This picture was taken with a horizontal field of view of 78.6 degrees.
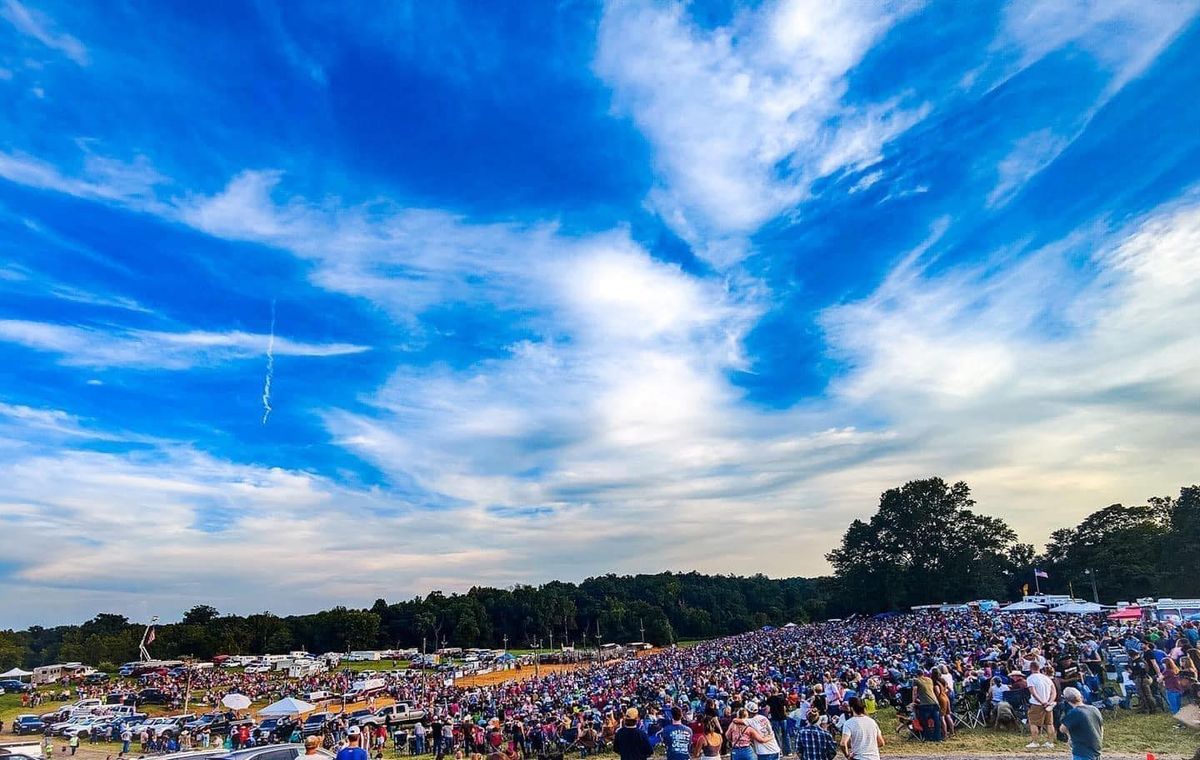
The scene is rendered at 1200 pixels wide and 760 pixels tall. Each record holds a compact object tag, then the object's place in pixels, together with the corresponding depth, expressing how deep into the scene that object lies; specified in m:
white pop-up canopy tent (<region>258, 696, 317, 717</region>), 31.48
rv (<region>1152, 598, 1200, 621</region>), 31.89
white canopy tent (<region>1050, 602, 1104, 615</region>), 41.91
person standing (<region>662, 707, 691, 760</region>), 11.50
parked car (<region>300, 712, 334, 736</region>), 30.75
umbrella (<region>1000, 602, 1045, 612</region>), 46.67
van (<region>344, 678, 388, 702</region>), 55.75
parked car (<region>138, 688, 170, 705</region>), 55.07
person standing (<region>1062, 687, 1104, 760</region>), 9.20
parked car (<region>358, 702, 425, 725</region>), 34.26
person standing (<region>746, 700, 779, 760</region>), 10.55
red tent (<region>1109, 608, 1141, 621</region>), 34.69
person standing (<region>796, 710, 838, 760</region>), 9.49
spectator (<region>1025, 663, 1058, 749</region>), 14.37
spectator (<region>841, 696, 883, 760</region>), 8.84
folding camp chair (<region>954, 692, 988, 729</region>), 16.78
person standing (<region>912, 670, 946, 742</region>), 16.06
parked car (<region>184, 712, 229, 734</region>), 37.25
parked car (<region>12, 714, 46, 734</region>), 40.59
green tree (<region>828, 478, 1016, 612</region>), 79.06
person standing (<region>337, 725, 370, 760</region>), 11.66
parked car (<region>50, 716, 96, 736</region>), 38.14
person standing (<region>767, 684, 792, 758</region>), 13.00
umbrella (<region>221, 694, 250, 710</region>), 29.63
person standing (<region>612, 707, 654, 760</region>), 10.26
